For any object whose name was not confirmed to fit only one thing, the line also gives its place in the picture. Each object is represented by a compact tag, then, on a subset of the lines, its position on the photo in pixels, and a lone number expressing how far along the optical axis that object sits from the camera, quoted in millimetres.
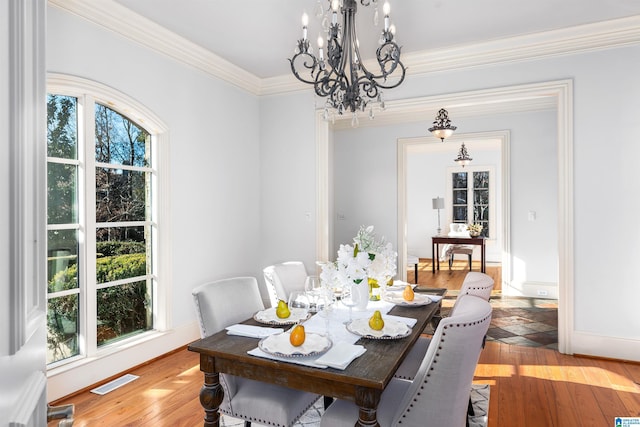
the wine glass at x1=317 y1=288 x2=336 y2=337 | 1873
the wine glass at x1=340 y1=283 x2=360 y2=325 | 2159
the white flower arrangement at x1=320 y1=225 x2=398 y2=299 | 2115
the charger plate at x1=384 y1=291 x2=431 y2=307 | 2439
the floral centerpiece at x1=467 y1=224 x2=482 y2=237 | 7284
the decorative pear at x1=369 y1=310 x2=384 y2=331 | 1931
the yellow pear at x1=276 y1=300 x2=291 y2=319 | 2143
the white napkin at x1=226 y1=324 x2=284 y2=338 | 1937
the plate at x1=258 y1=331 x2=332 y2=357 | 1651
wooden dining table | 1492
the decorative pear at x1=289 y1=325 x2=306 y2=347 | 1712
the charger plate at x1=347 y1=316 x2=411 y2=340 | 1860
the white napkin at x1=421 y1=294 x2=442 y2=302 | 2604
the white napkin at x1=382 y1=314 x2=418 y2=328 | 2071
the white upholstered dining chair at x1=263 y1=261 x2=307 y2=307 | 2834
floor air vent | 2795
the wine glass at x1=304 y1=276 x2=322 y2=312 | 1950
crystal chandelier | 2182
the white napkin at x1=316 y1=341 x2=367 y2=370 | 1551
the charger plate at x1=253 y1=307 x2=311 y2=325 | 2125
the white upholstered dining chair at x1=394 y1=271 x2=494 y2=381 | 2184
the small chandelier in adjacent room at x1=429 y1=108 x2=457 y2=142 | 4648
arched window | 2729
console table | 6949
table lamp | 9180
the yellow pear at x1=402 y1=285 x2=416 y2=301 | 2494
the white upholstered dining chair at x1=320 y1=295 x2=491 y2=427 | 1473
